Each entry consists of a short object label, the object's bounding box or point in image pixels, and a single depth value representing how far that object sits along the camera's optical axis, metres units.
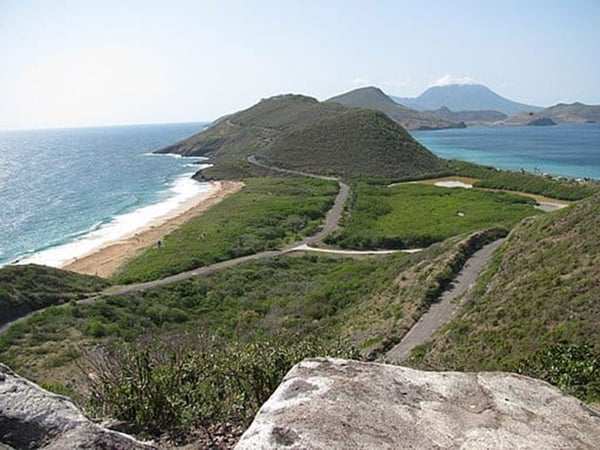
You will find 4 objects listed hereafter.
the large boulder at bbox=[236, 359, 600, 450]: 6.70
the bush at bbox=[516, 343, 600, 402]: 13.08
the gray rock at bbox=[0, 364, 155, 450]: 6.54
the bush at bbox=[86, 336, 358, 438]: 9.70
